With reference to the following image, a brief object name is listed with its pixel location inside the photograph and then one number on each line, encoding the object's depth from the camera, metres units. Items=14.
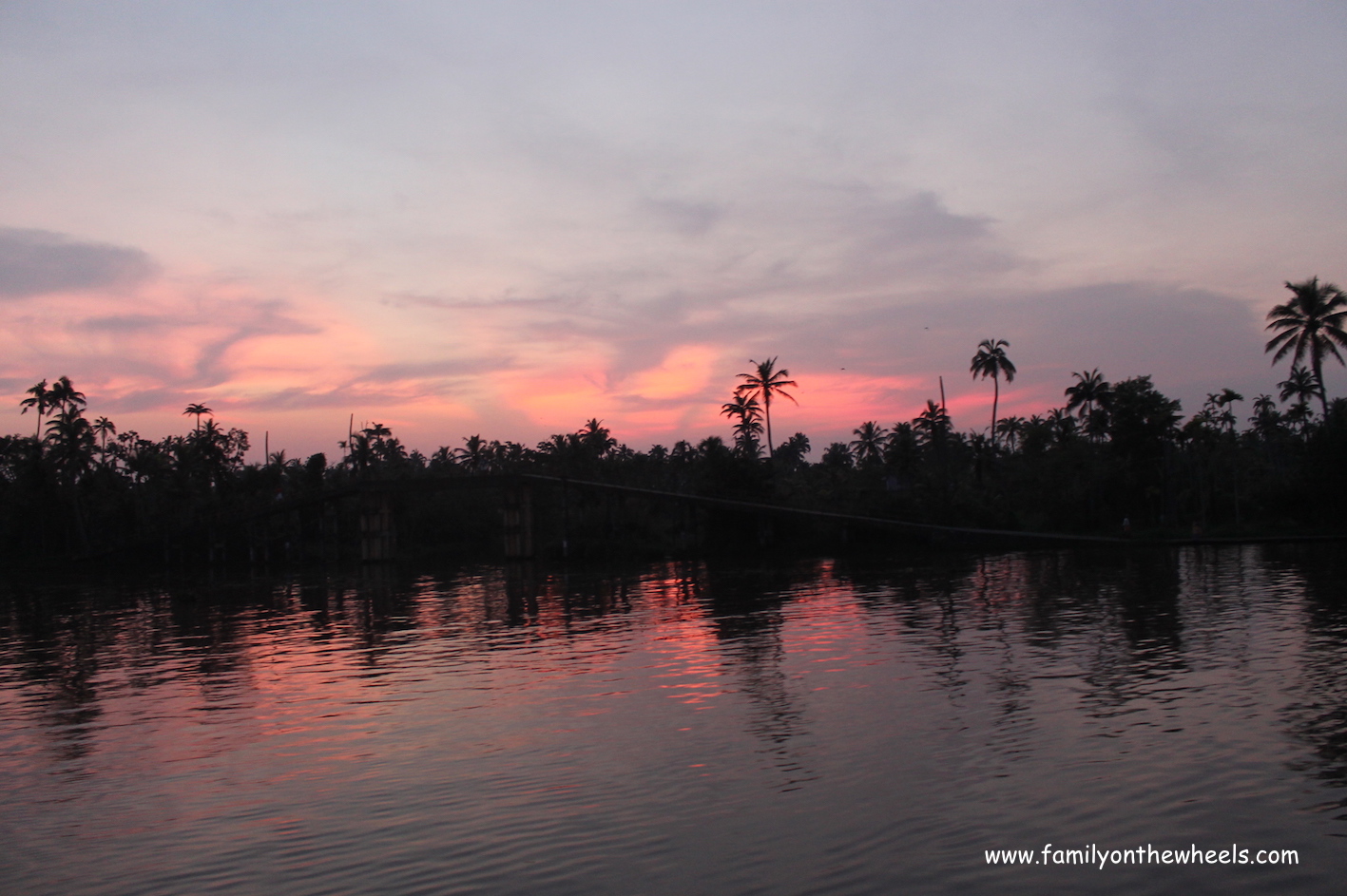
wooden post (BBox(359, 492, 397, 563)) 102.00
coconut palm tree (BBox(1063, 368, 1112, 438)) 101.75
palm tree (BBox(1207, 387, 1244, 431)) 114.00
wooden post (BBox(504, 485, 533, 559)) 97.50
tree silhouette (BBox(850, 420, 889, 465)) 156.25
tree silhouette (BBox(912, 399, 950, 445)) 123.44
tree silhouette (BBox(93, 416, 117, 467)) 149.01
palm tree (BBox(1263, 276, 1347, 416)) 77.25
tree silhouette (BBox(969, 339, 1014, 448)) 107.69
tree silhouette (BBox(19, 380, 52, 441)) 125.25
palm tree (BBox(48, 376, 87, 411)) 125.31
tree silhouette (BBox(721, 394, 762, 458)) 113.38
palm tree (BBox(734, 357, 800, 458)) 111.56
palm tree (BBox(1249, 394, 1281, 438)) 129.50
